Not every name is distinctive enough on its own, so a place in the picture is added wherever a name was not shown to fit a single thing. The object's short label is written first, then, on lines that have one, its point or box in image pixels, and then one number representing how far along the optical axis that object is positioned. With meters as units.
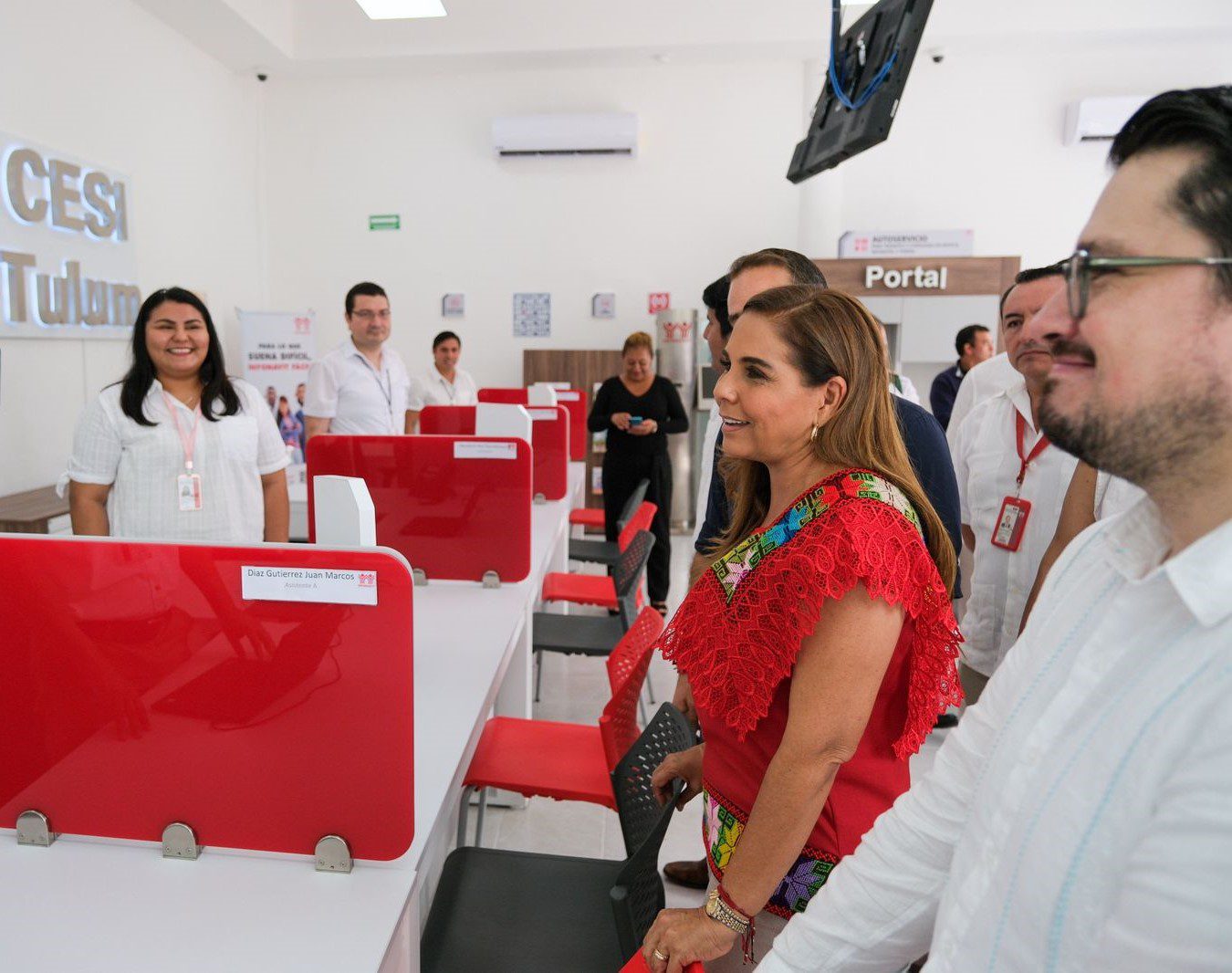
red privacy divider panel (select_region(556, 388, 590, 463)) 5.25
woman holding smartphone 4.67
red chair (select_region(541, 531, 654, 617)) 2.84
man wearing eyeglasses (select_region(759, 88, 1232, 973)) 0.50
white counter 0.95
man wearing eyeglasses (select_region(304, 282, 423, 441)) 3.88
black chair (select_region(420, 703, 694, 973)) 1.32
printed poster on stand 6.34
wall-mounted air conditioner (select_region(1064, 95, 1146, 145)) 6.20
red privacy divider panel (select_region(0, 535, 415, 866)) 1.10
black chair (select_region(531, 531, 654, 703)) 2.83
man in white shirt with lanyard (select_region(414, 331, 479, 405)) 5.62
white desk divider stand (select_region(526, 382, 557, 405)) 4.20
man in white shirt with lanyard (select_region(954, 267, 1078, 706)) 1.79
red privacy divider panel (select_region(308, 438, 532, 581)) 2.40
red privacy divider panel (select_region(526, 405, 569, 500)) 4.01
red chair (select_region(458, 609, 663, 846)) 1.81
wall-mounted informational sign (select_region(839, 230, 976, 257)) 6.41
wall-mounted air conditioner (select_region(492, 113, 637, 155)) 6.60
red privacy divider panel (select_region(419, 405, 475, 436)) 3.69
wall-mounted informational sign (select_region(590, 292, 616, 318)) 6.95
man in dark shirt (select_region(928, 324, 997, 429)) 5.02
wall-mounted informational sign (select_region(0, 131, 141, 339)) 4.02
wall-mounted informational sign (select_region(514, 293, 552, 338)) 7.02
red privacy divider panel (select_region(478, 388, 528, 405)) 5.65
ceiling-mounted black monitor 2.83
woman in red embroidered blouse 1.01
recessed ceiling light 5.91
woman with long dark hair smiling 2.38
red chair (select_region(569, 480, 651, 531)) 5.05
